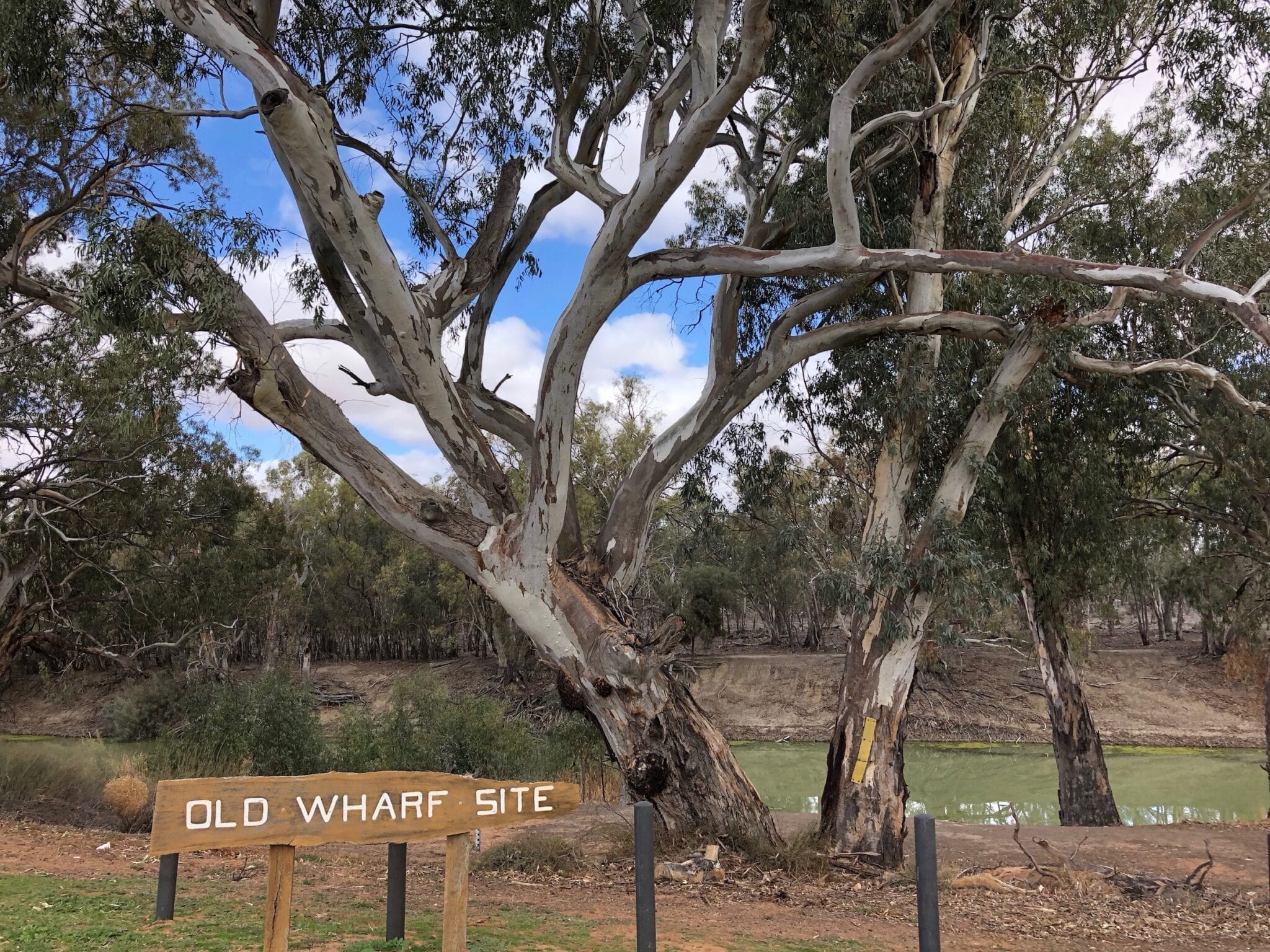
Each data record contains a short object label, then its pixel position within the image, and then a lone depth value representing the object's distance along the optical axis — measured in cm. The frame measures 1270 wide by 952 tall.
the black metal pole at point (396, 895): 400
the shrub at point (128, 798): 981
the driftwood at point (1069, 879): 670
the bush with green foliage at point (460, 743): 1293
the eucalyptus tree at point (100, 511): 1219
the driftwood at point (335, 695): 3023
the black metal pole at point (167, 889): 452
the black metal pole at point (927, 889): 362
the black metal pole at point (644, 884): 342
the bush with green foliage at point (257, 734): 1185
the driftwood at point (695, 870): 672
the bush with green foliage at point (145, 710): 2131
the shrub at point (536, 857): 725
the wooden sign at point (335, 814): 320
